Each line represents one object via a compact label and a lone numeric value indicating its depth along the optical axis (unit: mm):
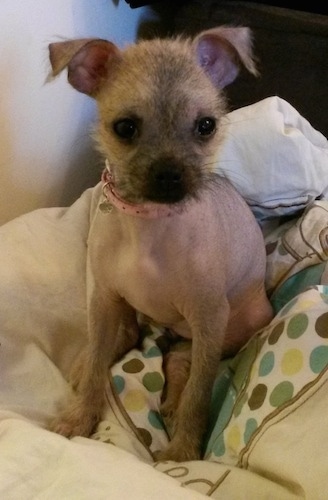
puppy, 278
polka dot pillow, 279
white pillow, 391
